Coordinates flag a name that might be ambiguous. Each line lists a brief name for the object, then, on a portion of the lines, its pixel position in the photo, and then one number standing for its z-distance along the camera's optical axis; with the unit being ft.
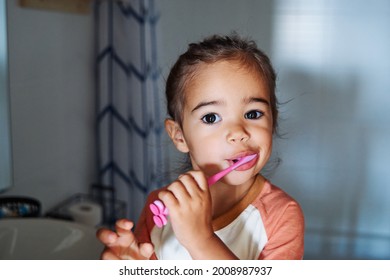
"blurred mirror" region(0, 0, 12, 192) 2.47
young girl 2.02
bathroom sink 2.70
